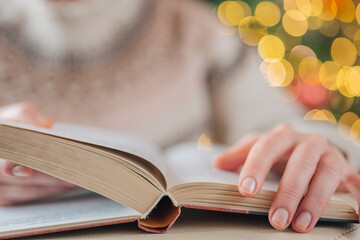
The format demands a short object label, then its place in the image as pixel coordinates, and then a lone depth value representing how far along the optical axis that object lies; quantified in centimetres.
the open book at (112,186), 37
